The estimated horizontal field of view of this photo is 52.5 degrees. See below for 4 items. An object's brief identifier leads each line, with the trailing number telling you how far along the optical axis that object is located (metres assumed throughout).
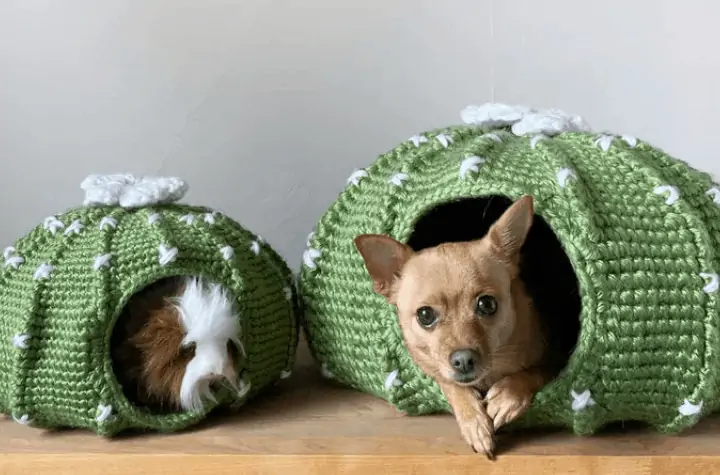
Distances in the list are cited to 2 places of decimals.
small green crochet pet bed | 0.75
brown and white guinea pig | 0.76
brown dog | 0.69
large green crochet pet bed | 0.68
